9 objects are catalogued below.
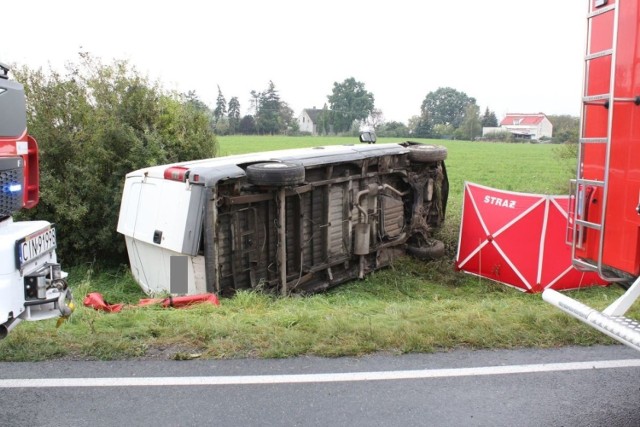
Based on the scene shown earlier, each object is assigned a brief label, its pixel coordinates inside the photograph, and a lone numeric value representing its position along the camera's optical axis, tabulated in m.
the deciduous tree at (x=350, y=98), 74.44
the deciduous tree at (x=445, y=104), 86.56
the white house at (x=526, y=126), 74.12
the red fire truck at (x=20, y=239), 3.51
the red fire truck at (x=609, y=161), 3.81
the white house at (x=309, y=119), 80.75
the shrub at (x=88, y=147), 10.30
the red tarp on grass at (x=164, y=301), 6.03
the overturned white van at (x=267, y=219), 6.90
